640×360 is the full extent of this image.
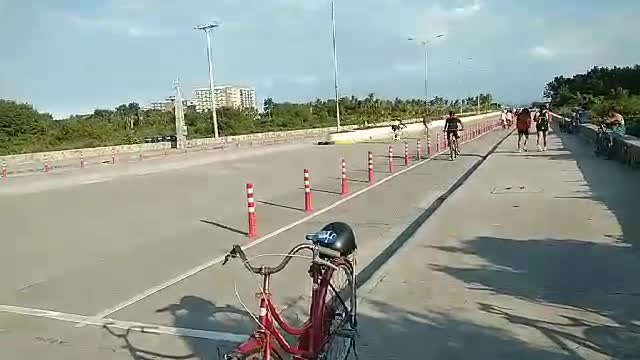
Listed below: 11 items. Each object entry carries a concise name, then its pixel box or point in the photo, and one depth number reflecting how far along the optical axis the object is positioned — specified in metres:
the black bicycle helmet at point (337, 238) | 5.04
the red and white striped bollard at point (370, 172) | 20.14
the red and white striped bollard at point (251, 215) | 11.67
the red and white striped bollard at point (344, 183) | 17.42
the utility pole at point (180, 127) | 49.73
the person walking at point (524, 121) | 27.67
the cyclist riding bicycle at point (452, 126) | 26.66
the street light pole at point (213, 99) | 56.83
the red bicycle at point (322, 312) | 4.32
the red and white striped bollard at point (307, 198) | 14.69
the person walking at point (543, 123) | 28.95
